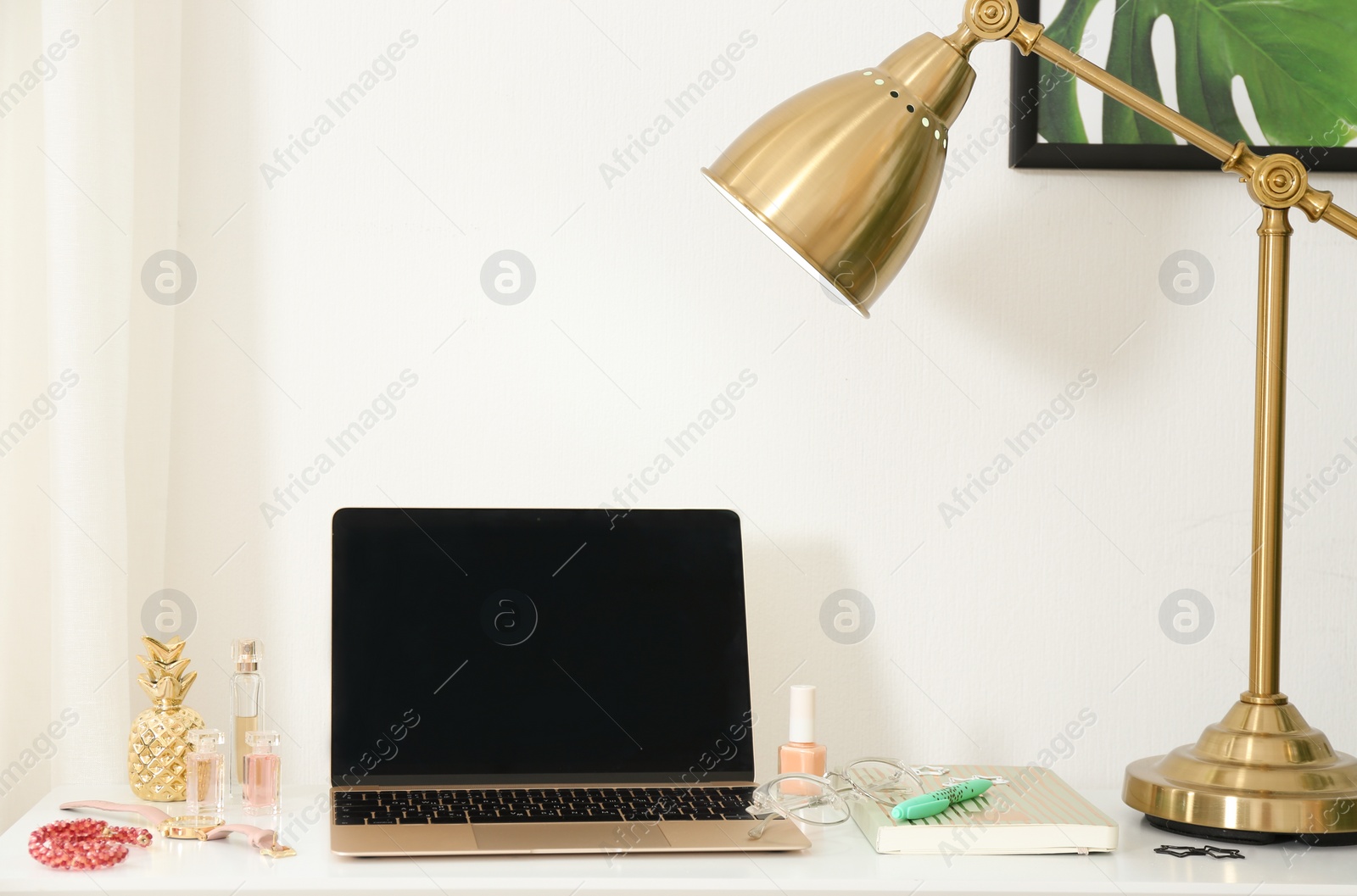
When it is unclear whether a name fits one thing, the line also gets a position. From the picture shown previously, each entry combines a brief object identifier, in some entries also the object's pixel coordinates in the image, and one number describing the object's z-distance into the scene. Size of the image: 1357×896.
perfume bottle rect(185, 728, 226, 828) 2.04
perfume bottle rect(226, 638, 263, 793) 2.10
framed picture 2.22
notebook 2.01
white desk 1.94
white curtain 2.11
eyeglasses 2.07
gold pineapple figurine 2.09
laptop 2.10
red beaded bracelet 1.96
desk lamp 2.00
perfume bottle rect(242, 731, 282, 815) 2.07
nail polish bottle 2.12
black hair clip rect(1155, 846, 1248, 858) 2.01
